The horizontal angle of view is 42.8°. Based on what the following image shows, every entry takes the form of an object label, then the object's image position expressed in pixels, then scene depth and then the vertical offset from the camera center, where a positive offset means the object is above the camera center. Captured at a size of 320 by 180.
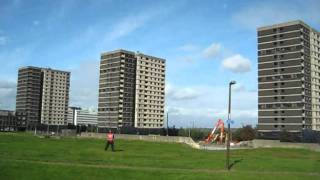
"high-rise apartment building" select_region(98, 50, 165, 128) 172.38 +15.99
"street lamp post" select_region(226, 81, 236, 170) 29.77 +1.13
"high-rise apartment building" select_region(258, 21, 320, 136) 127.19 +16.45
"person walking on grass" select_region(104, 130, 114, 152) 40.41 -1.11
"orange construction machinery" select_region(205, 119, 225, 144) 100.60 -1.64
